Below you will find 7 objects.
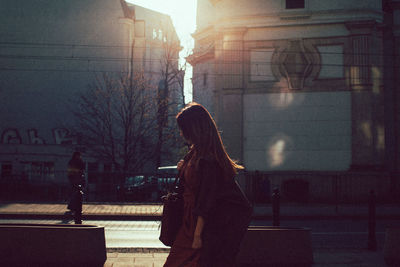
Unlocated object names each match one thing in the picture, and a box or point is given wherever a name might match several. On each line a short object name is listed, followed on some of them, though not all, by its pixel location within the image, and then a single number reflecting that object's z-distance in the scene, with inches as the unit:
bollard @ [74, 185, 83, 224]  382.3
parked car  752.3
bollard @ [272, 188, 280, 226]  416.5
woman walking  134.3
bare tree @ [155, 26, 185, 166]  1241.4
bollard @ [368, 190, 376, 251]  351.8
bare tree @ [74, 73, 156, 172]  1123.9
